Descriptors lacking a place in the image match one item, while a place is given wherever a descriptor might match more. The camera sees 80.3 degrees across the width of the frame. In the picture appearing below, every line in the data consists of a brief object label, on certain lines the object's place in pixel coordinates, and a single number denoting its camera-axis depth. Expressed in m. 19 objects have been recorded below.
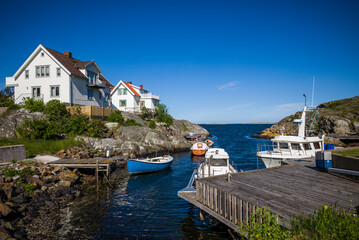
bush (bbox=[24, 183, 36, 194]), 14.49
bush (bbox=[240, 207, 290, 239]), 5.32
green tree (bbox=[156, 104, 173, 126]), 55.09
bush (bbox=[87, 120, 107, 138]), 31.54
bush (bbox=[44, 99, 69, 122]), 31.08
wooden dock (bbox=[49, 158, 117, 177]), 20.08
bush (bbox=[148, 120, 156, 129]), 47.18
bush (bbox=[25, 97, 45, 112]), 31.31
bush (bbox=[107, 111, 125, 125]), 38.97
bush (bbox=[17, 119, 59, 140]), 24.89
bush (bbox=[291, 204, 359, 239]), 4.99
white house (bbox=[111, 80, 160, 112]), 57.34
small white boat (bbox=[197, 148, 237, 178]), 16.58
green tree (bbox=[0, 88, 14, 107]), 31.97
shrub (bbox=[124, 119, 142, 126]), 39.97
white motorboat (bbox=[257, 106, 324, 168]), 21.48
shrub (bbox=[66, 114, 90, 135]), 30.76
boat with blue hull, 22.90
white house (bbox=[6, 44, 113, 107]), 36.72
